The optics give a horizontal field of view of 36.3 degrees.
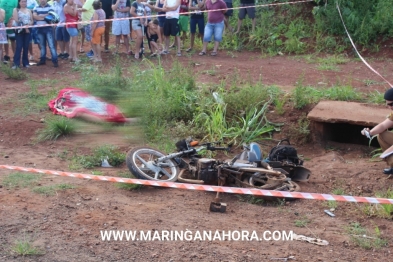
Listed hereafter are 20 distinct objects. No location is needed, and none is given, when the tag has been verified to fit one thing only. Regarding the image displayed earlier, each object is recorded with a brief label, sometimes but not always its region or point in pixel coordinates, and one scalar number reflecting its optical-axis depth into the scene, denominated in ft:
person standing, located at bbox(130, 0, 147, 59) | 44.56
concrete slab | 27.81
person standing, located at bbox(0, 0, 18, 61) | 41.04
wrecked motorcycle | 22.27
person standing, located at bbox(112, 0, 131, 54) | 44.73
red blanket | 23.36
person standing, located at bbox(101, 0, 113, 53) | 46.92
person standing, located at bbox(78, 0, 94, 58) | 44.01
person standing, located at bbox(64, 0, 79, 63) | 42.68
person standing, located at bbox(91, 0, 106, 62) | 43.04
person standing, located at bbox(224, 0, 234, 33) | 49.55
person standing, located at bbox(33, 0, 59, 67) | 42.29
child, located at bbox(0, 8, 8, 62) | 40.40
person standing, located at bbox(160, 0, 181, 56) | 45.03
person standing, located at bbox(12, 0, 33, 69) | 41.11
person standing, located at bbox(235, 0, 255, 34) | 49.52
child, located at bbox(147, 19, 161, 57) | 44.69
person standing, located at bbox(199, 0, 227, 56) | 45.29
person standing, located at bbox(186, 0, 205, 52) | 46.90
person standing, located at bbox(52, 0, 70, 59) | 43.89
